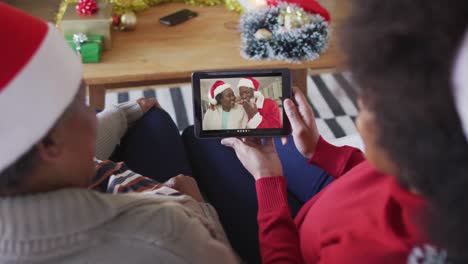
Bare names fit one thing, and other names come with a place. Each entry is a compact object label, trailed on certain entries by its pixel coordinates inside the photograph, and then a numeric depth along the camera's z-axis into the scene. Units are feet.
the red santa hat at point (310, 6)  5.31
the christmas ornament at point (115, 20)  5.30
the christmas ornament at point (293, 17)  5.08
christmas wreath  4.97
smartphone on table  5.48
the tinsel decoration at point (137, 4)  5.32
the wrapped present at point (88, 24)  4.86
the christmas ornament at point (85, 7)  4.97
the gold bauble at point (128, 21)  5.27
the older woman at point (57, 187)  1.82
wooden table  4.77
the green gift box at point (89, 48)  4.75
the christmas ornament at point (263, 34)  5.04
